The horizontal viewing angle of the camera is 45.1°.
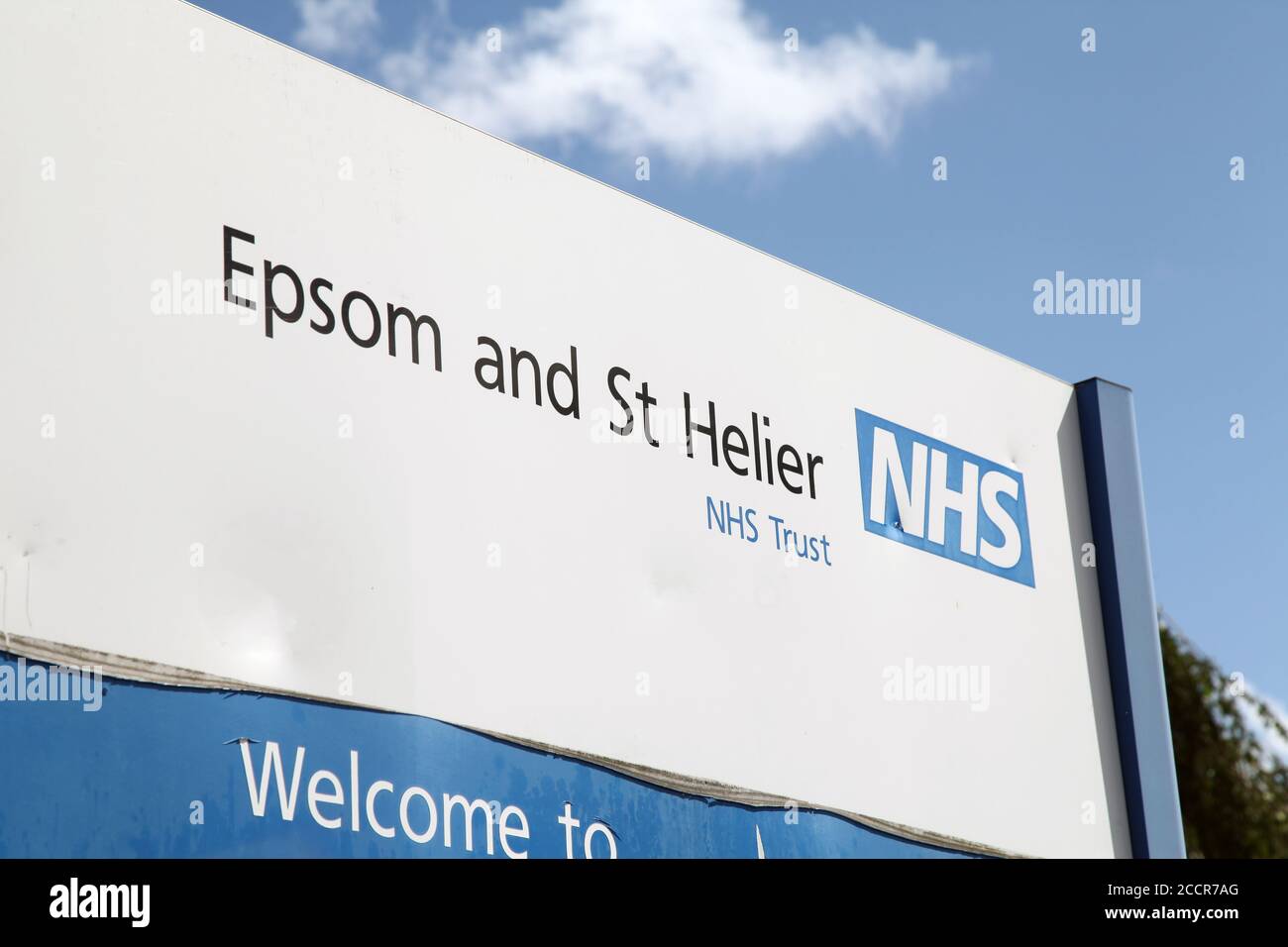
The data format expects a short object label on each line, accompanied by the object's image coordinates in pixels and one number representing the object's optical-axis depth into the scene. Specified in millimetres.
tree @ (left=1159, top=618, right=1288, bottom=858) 13211
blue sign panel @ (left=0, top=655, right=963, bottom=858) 3848
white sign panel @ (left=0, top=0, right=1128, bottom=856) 4223
